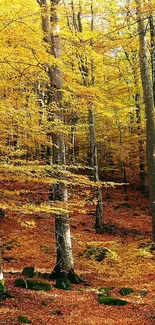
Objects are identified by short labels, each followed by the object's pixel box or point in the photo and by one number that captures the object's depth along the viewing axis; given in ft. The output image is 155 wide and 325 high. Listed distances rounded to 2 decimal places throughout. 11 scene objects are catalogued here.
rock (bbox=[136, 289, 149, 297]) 28.72
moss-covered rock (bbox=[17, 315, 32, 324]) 20.13
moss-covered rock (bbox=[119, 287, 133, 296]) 29.53
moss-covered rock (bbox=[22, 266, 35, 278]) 32.37
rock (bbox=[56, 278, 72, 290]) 29.37
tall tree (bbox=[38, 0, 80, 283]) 31.09
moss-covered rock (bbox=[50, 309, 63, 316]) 23.11
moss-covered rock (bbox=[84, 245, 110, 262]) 42.65
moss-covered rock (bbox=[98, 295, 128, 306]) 26.40
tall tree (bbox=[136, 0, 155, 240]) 41.98
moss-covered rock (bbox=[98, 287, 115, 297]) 29.08
